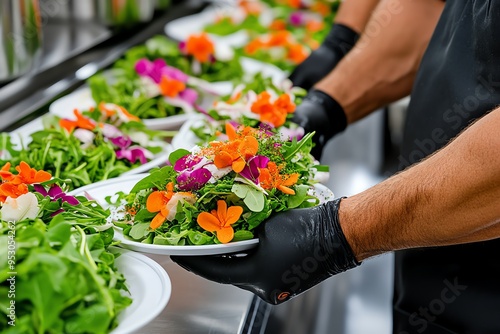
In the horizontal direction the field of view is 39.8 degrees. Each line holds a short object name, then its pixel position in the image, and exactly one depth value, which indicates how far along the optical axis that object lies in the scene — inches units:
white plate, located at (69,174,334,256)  45.2
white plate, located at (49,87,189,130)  73.9
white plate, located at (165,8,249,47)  108.5
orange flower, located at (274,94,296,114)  67.7
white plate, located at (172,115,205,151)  66.2
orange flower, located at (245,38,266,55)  108.0
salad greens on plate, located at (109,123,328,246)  47.1
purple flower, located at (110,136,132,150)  65.8
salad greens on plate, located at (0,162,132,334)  36.7
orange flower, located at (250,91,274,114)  66.0
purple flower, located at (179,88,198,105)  80.3
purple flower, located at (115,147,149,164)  64.4
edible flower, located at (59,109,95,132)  65.4
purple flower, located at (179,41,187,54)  94.8
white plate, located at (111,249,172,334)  38.6
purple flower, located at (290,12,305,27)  128.3
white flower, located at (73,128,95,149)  64.6
